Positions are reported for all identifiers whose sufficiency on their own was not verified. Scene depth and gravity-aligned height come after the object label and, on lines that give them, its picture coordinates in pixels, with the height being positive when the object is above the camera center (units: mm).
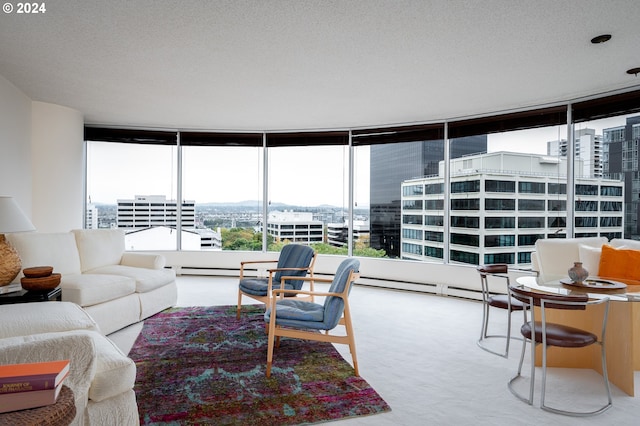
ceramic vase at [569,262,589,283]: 3057 -473
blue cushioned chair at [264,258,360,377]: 3031 -835
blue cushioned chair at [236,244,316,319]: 4141 -679
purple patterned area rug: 2439 -1262
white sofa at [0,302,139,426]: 1687 -767
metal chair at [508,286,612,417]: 2506 -842
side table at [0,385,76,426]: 1182 -644
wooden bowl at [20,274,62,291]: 3363 -634
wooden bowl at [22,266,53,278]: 3469 -549
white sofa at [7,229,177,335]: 3834 -705
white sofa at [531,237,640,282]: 4000 -399
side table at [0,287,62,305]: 3258 -735
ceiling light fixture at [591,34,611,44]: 3301 +1521
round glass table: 2852 -908
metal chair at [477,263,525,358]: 3557 -848
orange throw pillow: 3498 -455
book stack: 1225 -564
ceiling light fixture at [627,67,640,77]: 4059 +1525
